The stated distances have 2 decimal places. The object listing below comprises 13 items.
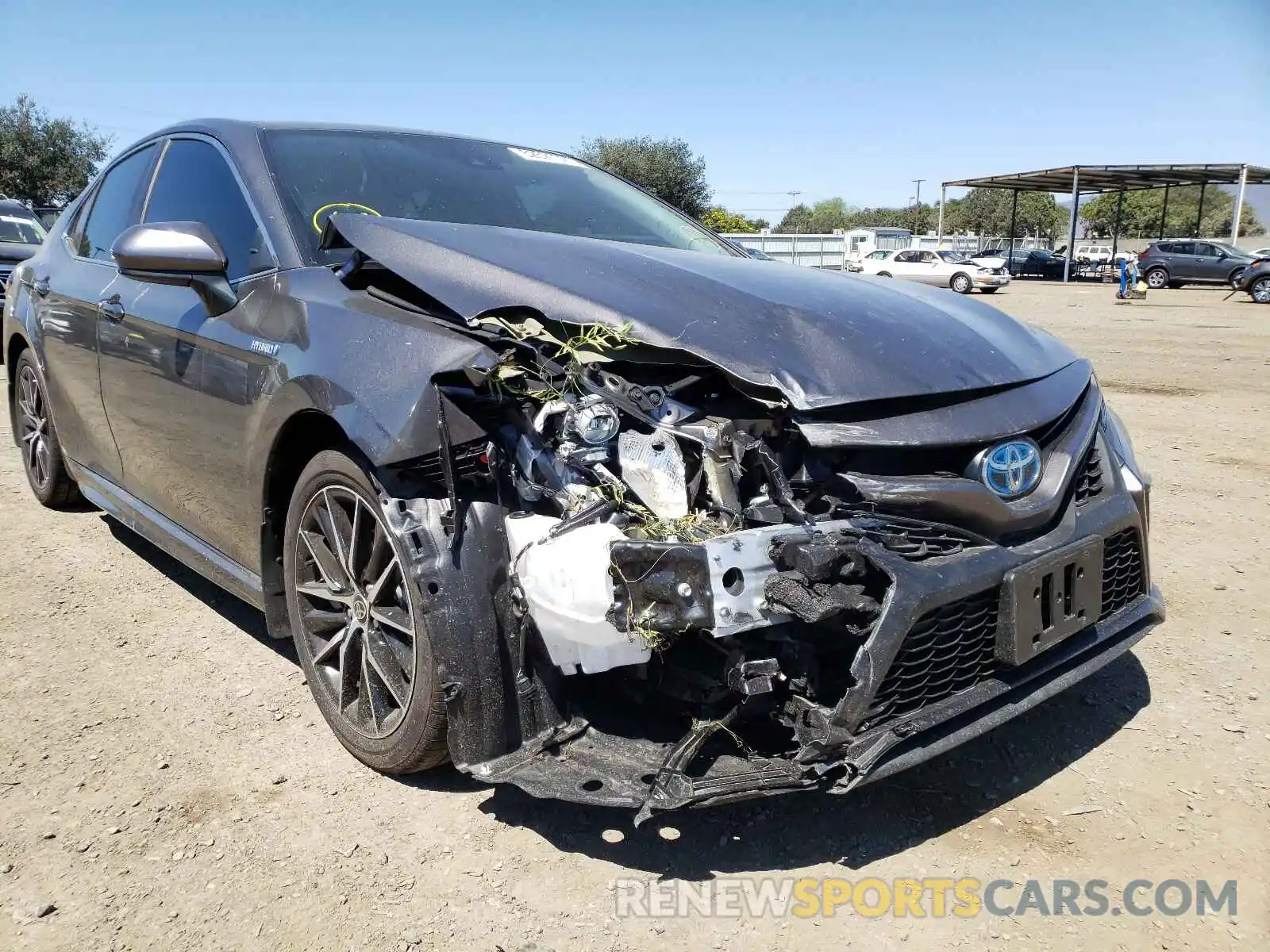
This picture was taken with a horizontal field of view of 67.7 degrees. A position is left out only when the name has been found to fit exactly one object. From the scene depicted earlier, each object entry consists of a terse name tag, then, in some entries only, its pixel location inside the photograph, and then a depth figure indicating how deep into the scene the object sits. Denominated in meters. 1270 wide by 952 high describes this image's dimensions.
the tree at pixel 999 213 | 73.38
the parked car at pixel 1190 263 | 30.20
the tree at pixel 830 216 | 88.68
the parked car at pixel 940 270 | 30.41
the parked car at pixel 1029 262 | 41.06
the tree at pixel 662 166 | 45.09
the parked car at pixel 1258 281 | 24.31
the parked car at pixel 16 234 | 11.03
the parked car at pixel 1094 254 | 46.06
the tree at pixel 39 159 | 38.16
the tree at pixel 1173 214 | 68.94
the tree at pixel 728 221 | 49.30
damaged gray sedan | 2.02
